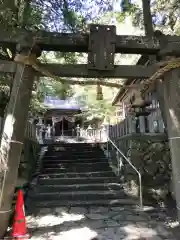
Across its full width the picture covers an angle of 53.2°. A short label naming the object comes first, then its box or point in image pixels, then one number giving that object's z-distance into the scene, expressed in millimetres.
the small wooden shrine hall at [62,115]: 17339
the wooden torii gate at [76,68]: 3015
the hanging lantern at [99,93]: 3587
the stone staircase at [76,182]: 4972
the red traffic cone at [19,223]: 3139
